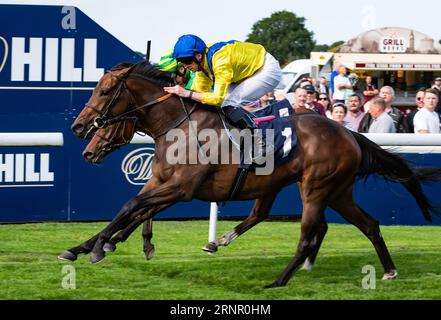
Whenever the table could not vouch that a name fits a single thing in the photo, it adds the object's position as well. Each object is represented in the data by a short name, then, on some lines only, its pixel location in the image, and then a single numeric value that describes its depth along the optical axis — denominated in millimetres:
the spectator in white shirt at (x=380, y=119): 11133
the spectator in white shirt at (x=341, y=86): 17172
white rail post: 9180
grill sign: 21938
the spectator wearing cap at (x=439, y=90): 13673
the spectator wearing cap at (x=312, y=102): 11789
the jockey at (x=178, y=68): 8172
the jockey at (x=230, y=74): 7398
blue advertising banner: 9750
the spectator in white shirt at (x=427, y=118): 11617
